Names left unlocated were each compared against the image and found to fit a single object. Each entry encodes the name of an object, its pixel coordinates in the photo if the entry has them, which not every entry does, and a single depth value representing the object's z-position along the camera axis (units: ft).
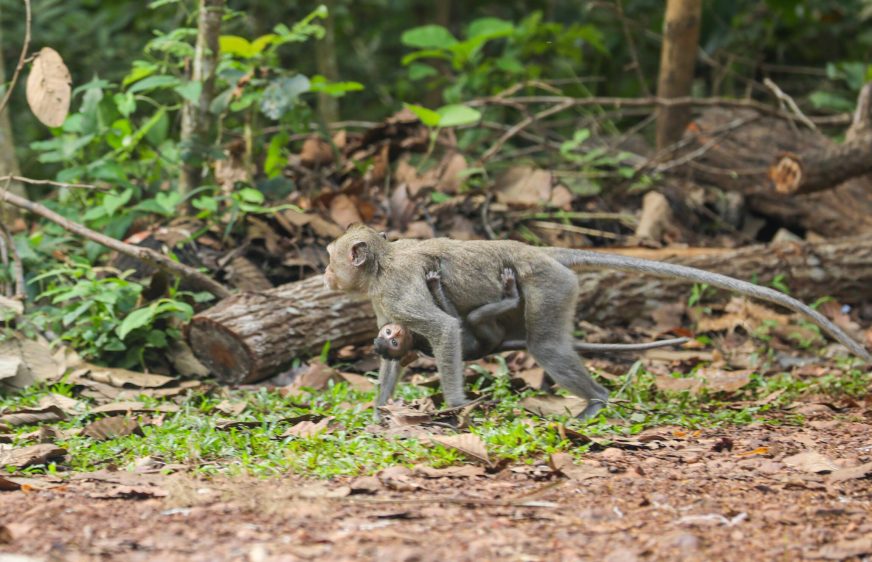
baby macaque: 41.32
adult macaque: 41.68
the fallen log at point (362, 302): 50.85
